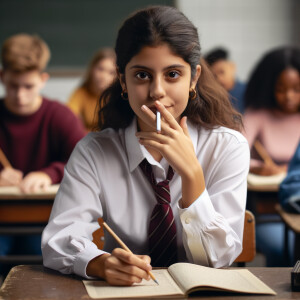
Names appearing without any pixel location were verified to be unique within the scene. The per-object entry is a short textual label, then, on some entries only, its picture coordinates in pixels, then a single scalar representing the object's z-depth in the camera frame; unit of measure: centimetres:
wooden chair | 169
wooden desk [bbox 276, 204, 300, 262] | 196
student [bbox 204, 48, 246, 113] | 509
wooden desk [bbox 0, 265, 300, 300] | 118
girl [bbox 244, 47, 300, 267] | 343
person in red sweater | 290
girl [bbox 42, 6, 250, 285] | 138
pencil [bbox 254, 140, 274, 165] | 350
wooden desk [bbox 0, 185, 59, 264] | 259
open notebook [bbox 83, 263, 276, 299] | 117
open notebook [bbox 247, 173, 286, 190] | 280
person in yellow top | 488
